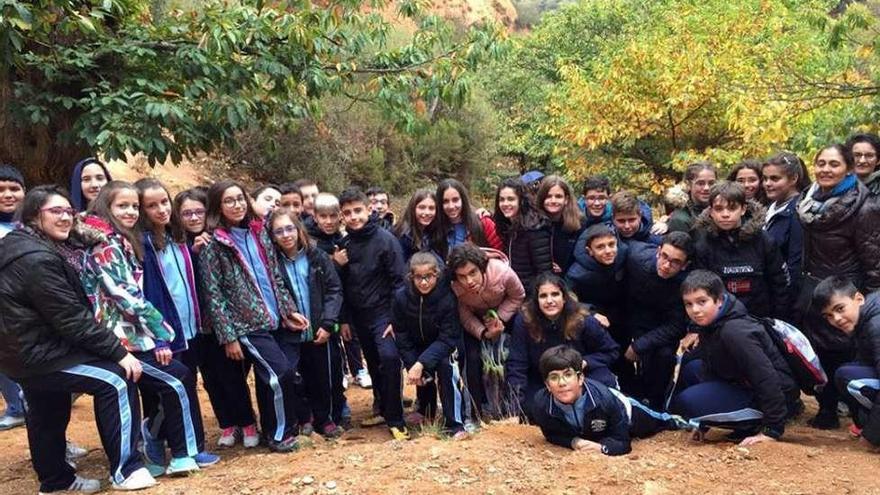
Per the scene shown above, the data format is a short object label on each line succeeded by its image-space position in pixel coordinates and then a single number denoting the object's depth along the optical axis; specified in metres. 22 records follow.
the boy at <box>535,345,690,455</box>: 4.27
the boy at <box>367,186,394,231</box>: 6.08
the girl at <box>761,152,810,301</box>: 5.07
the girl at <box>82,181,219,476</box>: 4.05
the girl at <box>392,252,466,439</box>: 4.94
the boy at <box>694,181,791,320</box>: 4.66
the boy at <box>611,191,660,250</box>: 5.19
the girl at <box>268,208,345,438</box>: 5.02
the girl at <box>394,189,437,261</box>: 5.45
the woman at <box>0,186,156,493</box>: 3.71
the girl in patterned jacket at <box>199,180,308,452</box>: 4.69
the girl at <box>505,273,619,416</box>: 4.71
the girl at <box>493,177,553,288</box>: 5.45
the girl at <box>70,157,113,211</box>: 4.89
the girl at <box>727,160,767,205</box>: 5.44
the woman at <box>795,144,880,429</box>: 4.66
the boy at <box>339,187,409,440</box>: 5.30
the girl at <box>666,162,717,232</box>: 5.46
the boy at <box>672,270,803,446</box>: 4.22
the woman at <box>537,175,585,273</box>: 5.36
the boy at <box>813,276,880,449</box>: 4.18
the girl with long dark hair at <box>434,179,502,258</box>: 5.44
